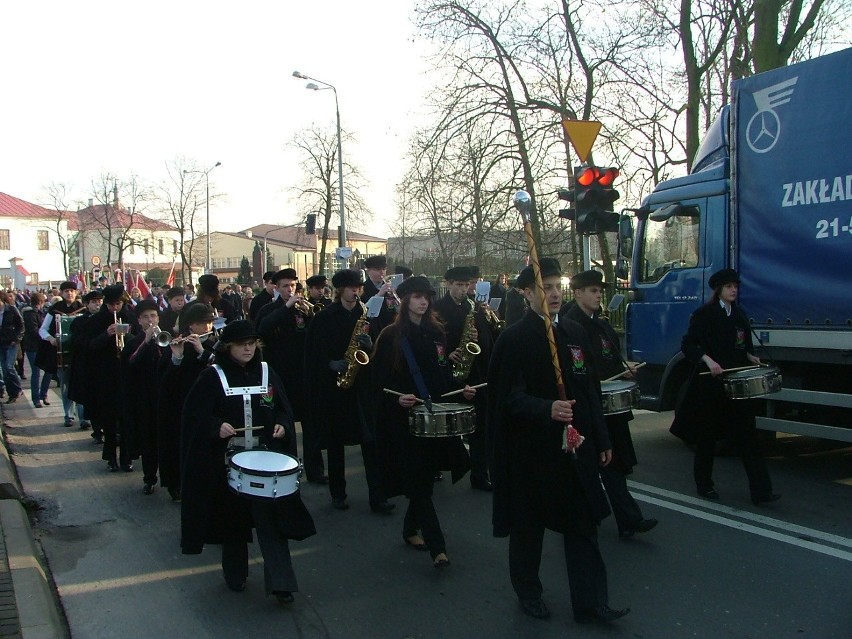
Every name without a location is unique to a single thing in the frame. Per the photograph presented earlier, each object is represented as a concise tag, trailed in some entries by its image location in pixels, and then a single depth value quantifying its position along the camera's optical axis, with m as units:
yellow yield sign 8.40
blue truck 6.77
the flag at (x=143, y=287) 11.62
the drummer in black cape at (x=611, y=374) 5.66
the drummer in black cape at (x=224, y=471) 4.63
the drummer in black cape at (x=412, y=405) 5.24
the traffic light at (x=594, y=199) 8.58
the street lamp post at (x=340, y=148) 29.80
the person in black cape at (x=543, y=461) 4.14
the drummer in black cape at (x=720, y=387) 6.40
